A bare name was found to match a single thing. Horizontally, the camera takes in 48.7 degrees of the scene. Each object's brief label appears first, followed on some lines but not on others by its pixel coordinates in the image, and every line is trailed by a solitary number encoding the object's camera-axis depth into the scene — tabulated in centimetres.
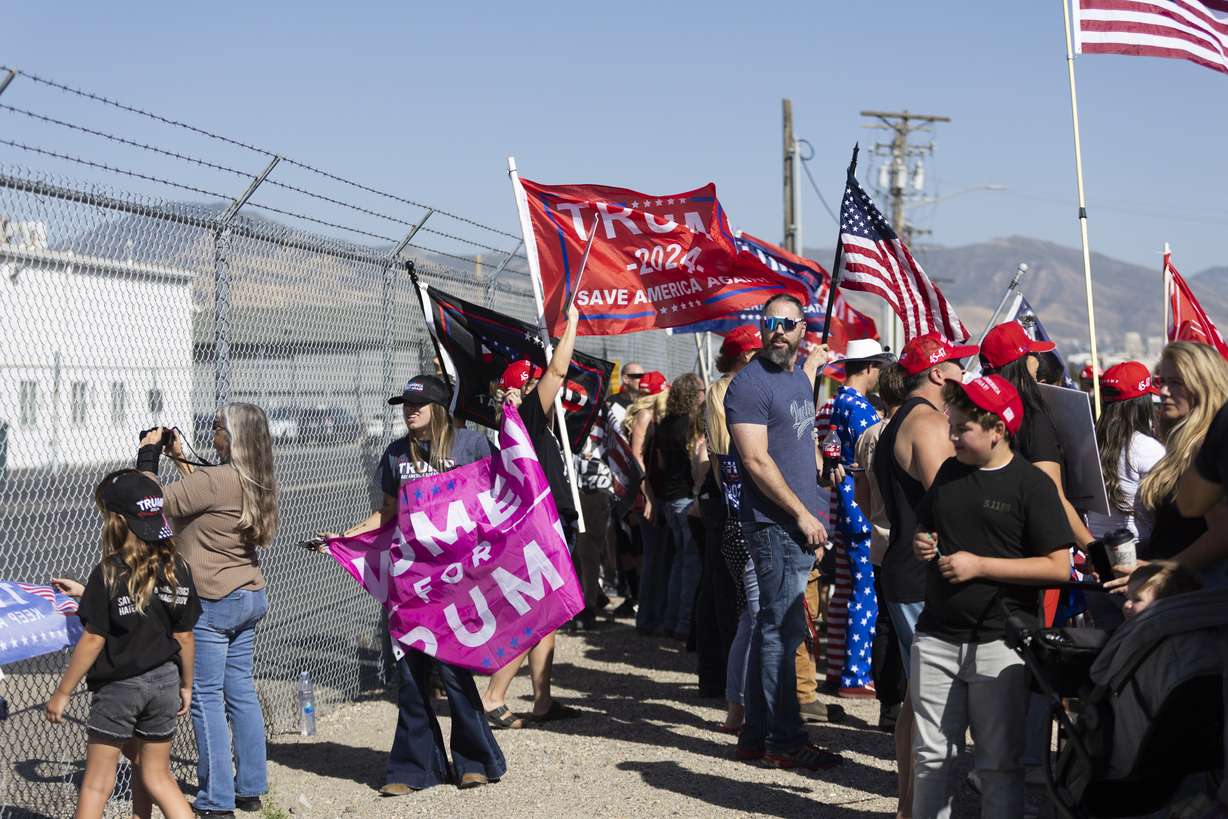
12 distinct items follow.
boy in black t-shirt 441
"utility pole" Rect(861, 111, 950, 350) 5562
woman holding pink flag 633
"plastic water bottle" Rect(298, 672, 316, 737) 750
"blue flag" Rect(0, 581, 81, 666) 454
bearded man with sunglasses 632
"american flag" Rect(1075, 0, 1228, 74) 782
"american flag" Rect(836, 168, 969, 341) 839
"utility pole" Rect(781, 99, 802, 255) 2597
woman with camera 578
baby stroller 361
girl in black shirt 475
